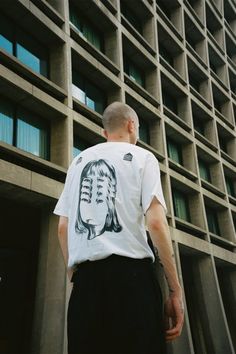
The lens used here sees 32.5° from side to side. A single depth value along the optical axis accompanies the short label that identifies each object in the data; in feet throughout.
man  7.23
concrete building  43.57
